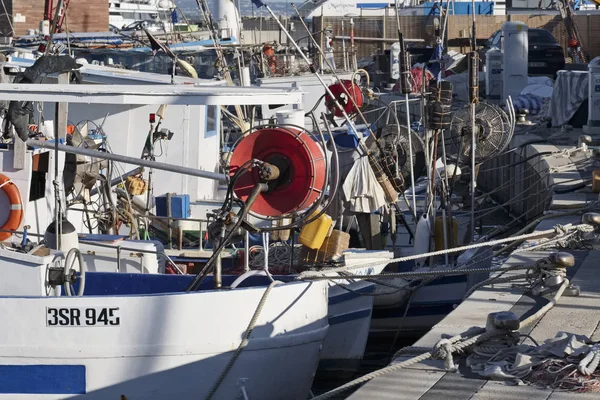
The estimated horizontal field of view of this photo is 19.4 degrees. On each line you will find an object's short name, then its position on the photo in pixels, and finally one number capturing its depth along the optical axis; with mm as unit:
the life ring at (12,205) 14664
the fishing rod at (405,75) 18541
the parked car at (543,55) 46873
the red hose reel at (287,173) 12647
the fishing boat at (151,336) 12622
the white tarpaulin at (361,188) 17900
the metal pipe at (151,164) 12755
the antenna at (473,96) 18279
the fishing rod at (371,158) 17900
